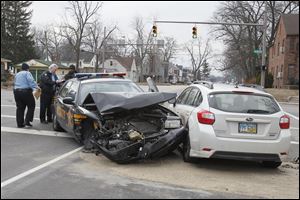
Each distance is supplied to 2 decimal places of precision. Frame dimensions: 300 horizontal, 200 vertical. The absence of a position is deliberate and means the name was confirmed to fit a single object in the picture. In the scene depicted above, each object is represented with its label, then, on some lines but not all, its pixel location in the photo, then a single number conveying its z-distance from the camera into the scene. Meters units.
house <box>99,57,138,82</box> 112.25
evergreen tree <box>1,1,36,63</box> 58.00
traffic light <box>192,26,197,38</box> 28.84
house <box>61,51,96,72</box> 112.54
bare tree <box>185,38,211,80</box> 108.38
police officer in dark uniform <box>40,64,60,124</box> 11.99
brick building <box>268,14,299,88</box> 44.91
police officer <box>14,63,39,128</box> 11.17
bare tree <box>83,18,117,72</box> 76.06
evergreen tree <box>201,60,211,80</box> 104.19
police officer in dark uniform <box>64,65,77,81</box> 13.28
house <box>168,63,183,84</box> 133.25
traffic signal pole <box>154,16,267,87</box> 25.71
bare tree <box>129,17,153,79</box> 91.19
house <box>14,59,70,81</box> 56.45
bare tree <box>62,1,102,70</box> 71.62
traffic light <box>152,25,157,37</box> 27.82
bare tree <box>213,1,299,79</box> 56.31
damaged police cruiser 7.29
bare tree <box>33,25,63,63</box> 92.38
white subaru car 6.88
